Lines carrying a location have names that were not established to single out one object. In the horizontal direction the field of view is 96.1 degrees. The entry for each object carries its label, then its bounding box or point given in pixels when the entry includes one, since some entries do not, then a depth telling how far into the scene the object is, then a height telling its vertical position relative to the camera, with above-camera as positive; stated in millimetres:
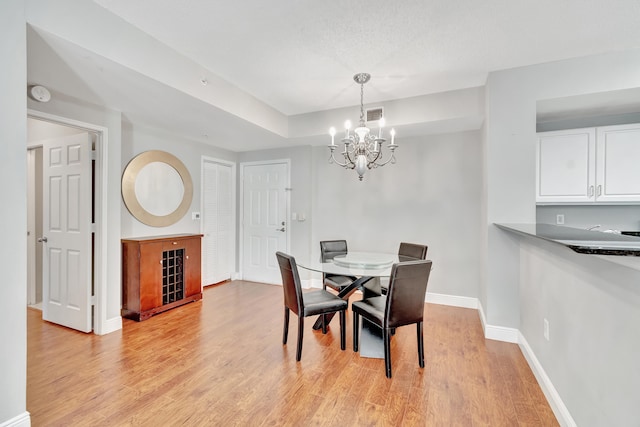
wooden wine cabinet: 3312 -775
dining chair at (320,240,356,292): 3123 -542
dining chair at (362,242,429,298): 2953 -516
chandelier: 2750 +647
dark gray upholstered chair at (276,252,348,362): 2402 -788
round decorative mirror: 3580 +315
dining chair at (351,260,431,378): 2119 -692
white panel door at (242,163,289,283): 4844 -126
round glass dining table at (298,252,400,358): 2518 -530
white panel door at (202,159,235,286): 4652 -182
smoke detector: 2365 +984
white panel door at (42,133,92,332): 2938 -215
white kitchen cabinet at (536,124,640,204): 2877 +498
